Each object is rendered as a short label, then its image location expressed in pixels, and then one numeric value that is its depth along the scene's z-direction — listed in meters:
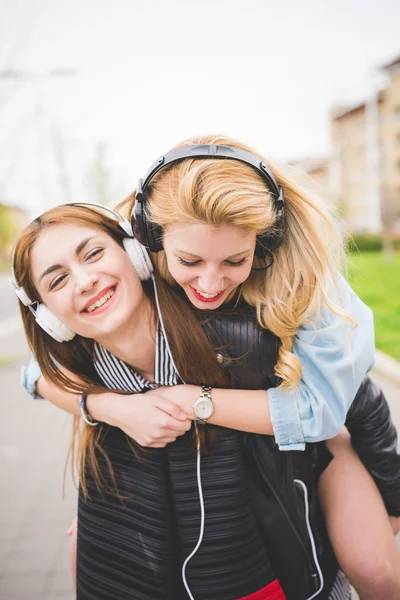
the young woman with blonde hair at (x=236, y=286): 1.62
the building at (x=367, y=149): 46.47
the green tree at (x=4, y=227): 52.48
